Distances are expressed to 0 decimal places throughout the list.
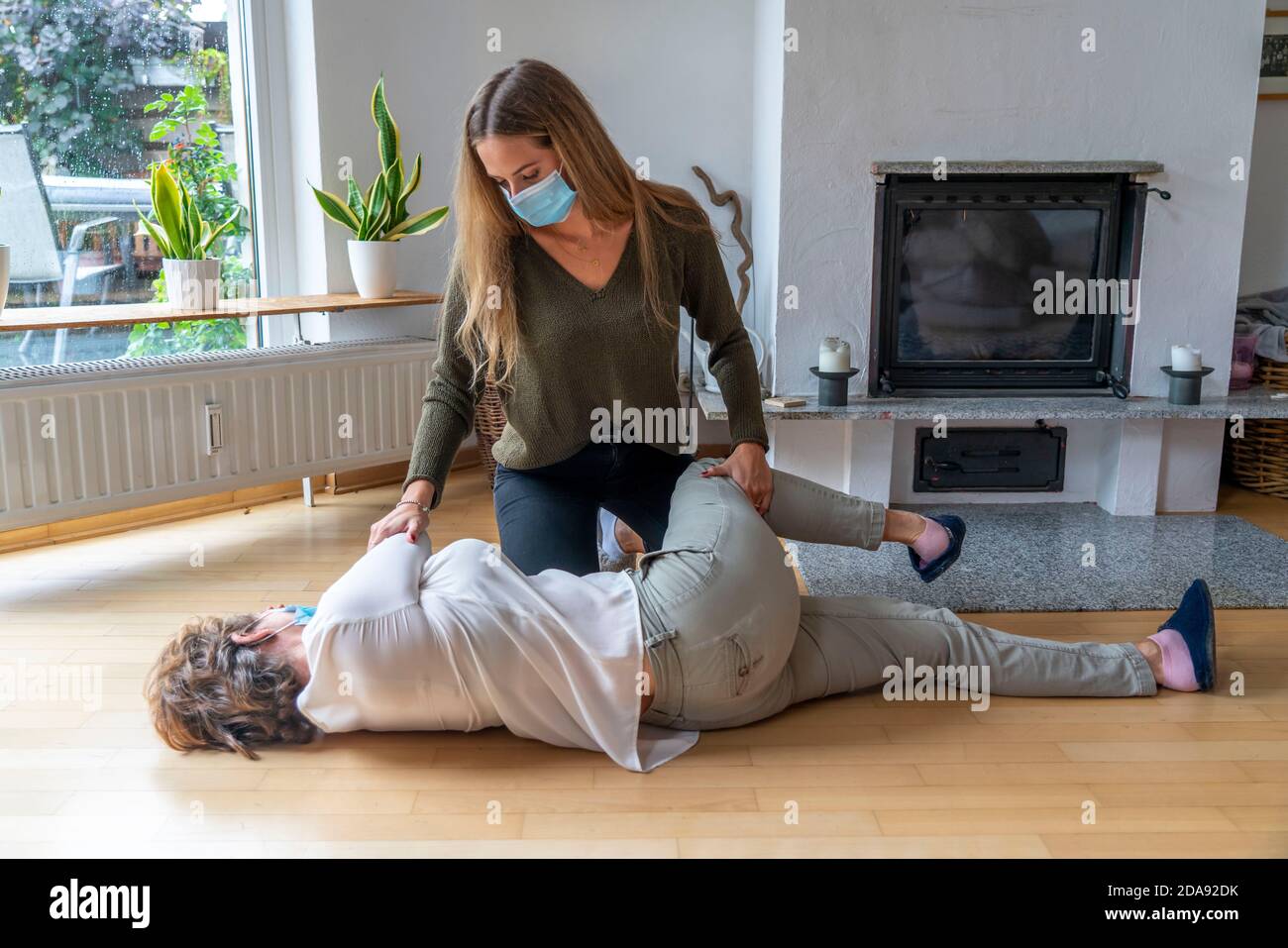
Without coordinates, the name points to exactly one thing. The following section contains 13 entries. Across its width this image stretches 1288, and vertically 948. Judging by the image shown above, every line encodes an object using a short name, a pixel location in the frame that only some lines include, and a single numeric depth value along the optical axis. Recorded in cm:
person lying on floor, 177
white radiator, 280
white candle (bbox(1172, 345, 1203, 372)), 323
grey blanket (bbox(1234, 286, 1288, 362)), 345
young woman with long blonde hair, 204
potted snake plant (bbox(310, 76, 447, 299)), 333
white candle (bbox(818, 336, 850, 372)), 320
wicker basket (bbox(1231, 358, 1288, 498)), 348
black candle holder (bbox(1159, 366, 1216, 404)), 322
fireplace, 326
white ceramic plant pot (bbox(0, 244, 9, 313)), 278
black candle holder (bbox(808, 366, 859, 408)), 321
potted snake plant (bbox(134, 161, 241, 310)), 310
